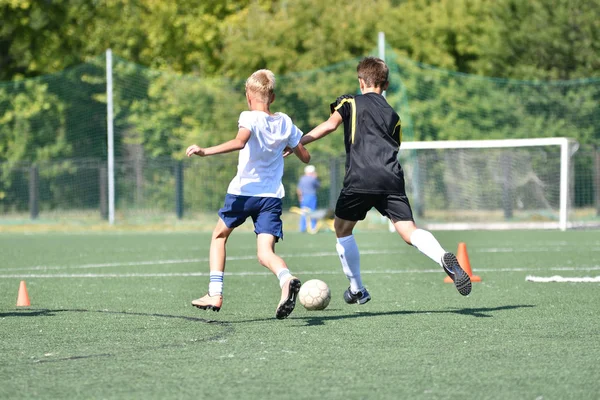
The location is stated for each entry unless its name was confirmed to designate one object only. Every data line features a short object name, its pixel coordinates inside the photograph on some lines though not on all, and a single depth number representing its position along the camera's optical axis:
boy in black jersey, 16.03
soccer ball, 16.14
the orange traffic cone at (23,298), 17.75
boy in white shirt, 15.41
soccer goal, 56.75
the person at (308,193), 52.50
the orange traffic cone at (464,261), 21.56
